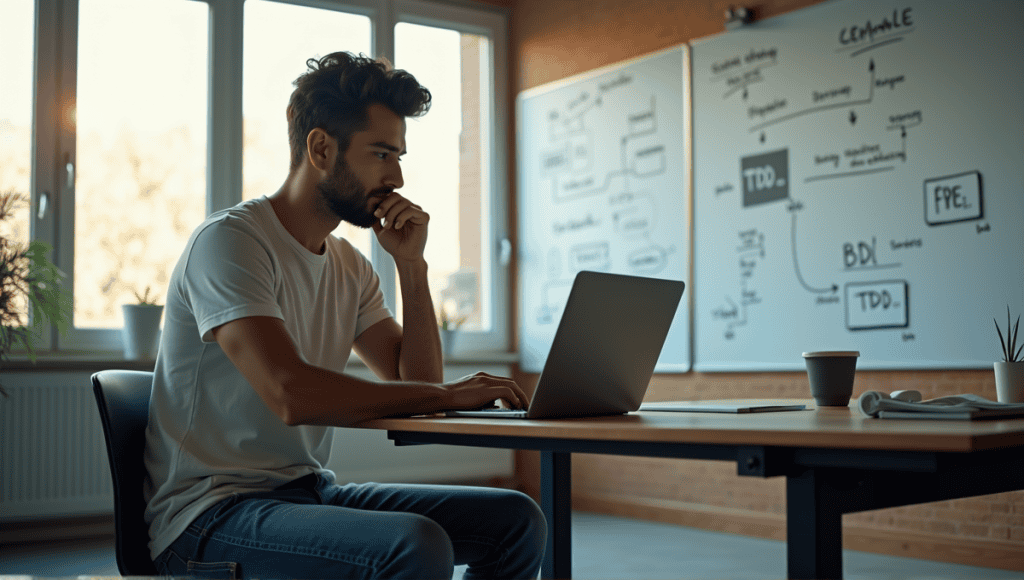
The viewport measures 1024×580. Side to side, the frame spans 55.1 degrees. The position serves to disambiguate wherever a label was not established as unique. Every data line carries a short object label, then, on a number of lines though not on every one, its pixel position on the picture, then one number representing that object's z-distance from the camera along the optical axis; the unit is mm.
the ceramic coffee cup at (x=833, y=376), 1668
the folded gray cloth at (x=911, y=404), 1234
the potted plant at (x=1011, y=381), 1639
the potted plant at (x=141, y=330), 3979
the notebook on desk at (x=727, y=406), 1538
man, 1391
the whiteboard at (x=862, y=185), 3238
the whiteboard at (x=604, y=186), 4316
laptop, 1345
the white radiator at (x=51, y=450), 3674
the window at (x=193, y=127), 3980
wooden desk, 977
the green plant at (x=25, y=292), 3348
